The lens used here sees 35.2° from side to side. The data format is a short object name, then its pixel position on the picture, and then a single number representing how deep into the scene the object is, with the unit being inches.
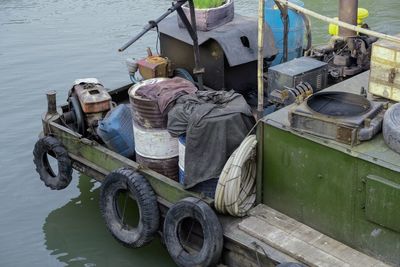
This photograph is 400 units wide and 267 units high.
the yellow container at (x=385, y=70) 211.2
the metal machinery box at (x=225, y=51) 282.0
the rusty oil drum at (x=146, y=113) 247.8
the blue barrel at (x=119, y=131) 276.1
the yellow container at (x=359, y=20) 355.3
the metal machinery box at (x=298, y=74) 253.1
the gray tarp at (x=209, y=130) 227.1
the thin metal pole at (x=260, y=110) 211.5
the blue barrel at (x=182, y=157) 240.2
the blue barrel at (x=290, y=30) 323.0
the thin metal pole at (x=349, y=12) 318.3
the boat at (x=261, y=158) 199.3
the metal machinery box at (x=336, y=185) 191.5
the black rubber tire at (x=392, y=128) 189.2
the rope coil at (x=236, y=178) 219.3
